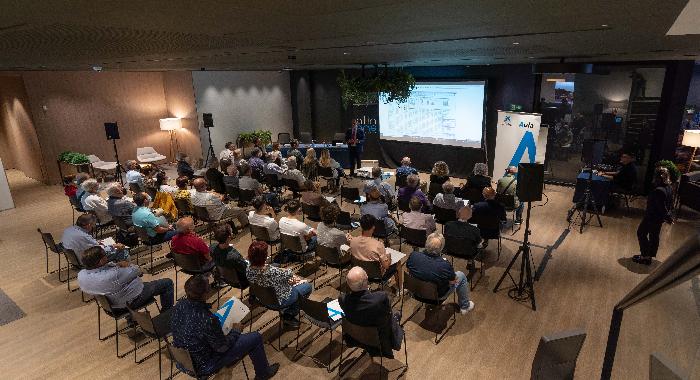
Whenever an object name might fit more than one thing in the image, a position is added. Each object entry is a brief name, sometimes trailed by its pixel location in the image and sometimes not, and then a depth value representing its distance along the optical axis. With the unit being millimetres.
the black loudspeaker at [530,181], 4832
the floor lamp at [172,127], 13703
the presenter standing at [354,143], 11992
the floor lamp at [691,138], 8641
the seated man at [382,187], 7516
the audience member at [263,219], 5996
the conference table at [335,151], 12166
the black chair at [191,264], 5113
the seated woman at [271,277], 4203
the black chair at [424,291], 4344
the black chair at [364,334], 3590
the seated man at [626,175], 8109
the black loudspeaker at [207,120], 13000
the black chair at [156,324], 3867
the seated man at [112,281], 4148
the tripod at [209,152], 13681
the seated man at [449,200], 6555
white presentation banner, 9422
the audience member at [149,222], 6137
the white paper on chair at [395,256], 5081
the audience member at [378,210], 6191
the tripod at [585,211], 7881
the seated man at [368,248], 4793
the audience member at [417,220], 5766
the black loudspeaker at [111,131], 11133
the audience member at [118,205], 6504
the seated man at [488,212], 6044
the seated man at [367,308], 3561
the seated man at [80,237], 5230
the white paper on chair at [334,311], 4191
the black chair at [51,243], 5758
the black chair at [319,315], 3887
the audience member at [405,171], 8555
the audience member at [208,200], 6988
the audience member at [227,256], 4762
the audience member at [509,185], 7272
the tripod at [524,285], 5246
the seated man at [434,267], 4441
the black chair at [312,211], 7047
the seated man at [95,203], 6832
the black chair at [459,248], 5328
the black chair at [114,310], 4219
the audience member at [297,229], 5645
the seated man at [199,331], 3320
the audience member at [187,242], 5094
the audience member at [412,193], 6754
